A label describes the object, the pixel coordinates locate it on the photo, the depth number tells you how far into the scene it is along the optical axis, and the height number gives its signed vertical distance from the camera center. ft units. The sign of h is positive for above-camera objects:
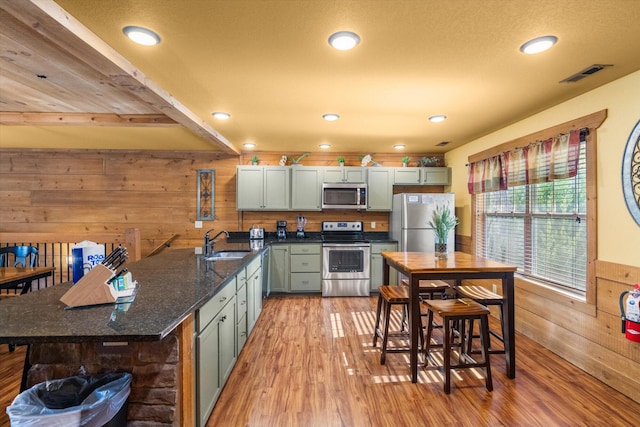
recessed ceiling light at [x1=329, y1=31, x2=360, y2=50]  5.76 +3.33
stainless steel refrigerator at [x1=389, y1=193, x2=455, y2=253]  15.15 -0.23
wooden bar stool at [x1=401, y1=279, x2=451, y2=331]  9.96 -2.45
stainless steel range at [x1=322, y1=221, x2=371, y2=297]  15.66 -2.72
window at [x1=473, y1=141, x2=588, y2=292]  9.07 -0.50
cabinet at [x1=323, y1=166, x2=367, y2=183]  16.52 +2.15
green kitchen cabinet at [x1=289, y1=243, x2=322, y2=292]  15.79 -2.69
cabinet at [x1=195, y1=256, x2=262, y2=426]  5.77 -2.85
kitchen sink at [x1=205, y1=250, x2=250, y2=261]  11.75 -1.53
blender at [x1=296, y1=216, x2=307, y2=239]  17.17 -0.65
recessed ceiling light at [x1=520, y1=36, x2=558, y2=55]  5.91 +3.33
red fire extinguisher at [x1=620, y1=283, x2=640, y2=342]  6.99 -2.30
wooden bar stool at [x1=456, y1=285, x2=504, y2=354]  8.50 -2.36
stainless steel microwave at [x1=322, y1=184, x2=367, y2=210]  16.38 +0.97
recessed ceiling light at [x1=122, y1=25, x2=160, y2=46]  5.61 +3.34
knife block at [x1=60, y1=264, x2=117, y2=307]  5.20 -1.29
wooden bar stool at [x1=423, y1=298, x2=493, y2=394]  7.39 -2.65
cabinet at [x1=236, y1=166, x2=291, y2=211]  16.30 +1.39
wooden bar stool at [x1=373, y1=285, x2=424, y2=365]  8.73 -2.45
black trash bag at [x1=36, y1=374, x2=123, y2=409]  4.31 -2.50
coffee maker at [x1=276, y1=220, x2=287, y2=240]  16.99 -0.81
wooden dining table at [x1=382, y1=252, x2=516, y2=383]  7.95 -1.70
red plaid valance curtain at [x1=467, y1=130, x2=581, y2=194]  9.03 +1.72
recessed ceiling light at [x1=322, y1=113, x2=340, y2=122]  10.82 +3.45
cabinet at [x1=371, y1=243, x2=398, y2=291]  15.98 -2.14
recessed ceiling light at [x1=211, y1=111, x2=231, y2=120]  10.71 +3.49
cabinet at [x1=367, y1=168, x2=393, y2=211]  16.74 +1.37
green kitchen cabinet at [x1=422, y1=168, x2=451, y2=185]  16.74 +2.07
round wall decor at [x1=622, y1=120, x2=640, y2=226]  7.30 +0.99
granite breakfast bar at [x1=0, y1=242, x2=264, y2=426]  4.16 -2.00
